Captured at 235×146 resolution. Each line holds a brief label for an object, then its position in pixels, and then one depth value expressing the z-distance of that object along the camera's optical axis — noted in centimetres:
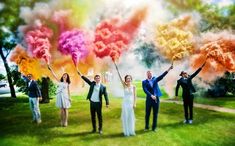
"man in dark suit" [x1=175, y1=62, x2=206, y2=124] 752
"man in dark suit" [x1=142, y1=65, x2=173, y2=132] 716
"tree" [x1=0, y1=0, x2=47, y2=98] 786
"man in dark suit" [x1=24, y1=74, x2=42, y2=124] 749
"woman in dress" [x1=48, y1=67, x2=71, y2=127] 733
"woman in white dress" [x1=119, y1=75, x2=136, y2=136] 692
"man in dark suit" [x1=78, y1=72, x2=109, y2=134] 702
